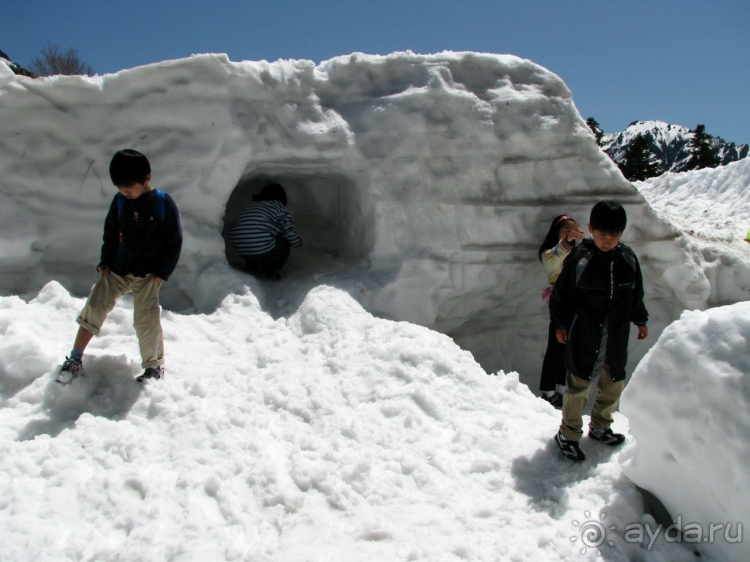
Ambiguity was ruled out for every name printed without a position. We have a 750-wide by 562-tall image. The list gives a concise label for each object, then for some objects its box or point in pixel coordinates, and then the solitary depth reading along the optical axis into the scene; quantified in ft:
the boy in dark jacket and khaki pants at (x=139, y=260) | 8.54
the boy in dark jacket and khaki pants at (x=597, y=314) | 7.70
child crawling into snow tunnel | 14.23
